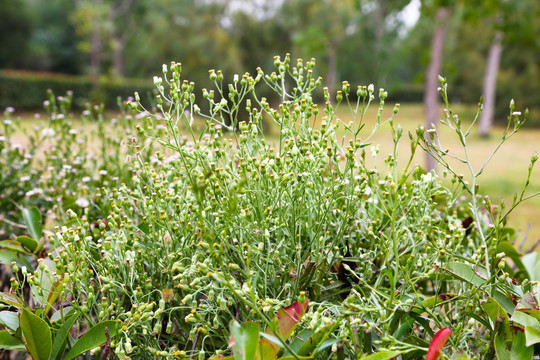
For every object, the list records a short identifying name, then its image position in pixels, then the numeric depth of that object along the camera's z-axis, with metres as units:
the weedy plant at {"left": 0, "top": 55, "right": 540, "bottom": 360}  1.01
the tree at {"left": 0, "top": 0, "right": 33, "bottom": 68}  27.52
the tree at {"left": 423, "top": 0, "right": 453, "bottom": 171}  7.26
